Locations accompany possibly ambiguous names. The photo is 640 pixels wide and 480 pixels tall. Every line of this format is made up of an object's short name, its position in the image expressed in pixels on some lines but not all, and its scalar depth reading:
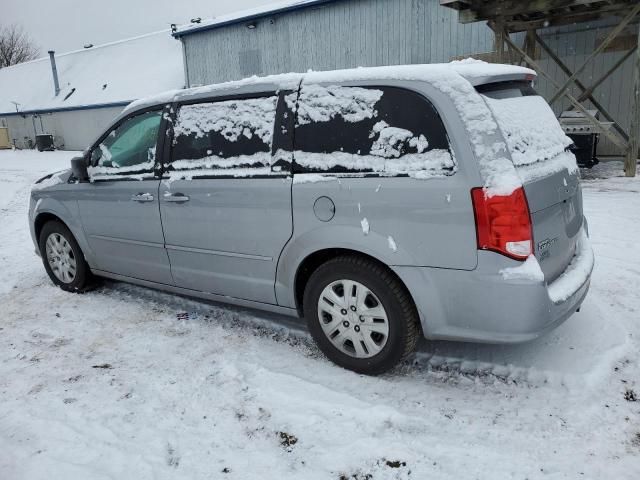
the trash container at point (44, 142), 29.03
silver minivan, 2.57
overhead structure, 9.35
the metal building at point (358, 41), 12.12
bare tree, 59.16
